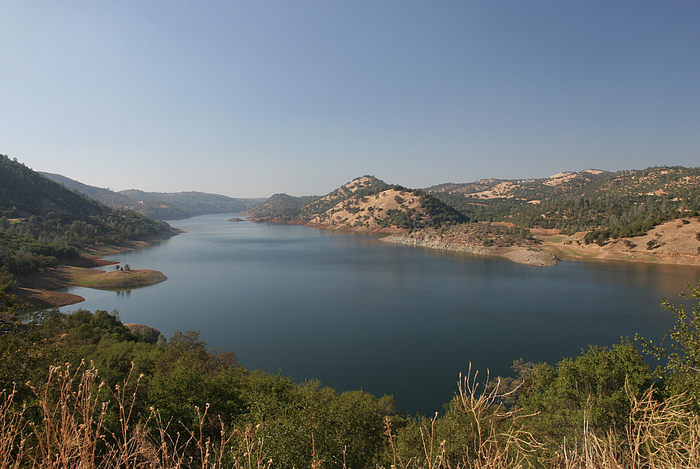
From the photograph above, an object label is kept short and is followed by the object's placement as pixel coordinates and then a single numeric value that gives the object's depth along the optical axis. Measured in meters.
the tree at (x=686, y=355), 8.76
